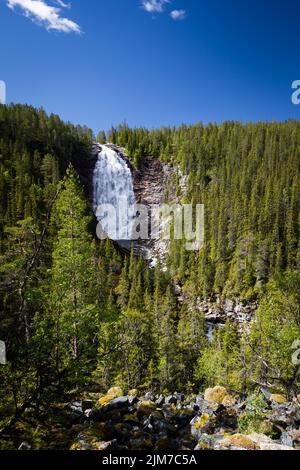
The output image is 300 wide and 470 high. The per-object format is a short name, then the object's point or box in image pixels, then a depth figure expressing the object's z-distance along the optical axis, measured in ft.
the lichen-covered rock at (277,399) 38.32
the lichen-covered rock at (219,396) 37.42
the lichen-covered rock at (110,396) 32.26
